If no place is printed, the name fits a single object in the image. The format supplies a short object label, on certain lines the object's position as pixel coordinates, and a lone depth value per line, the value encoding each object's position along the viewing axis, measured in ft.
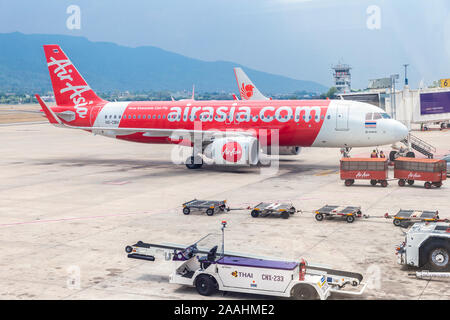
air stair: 135.23
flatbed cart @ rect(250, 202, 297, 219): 78.59
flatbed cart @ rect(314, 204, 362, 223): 75.41
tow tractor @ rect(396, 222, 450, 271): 52.90
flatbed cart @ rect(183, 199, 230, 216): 81.05
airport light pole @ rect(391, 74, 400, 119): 165.74
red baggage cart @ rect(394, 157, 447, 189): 99.25
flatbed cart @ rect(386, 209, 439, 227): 70.66
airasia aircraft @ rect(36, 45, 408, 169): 119.44
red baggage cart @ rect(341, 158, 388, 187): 102.73
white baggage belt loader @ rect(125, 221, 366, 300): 45.93
